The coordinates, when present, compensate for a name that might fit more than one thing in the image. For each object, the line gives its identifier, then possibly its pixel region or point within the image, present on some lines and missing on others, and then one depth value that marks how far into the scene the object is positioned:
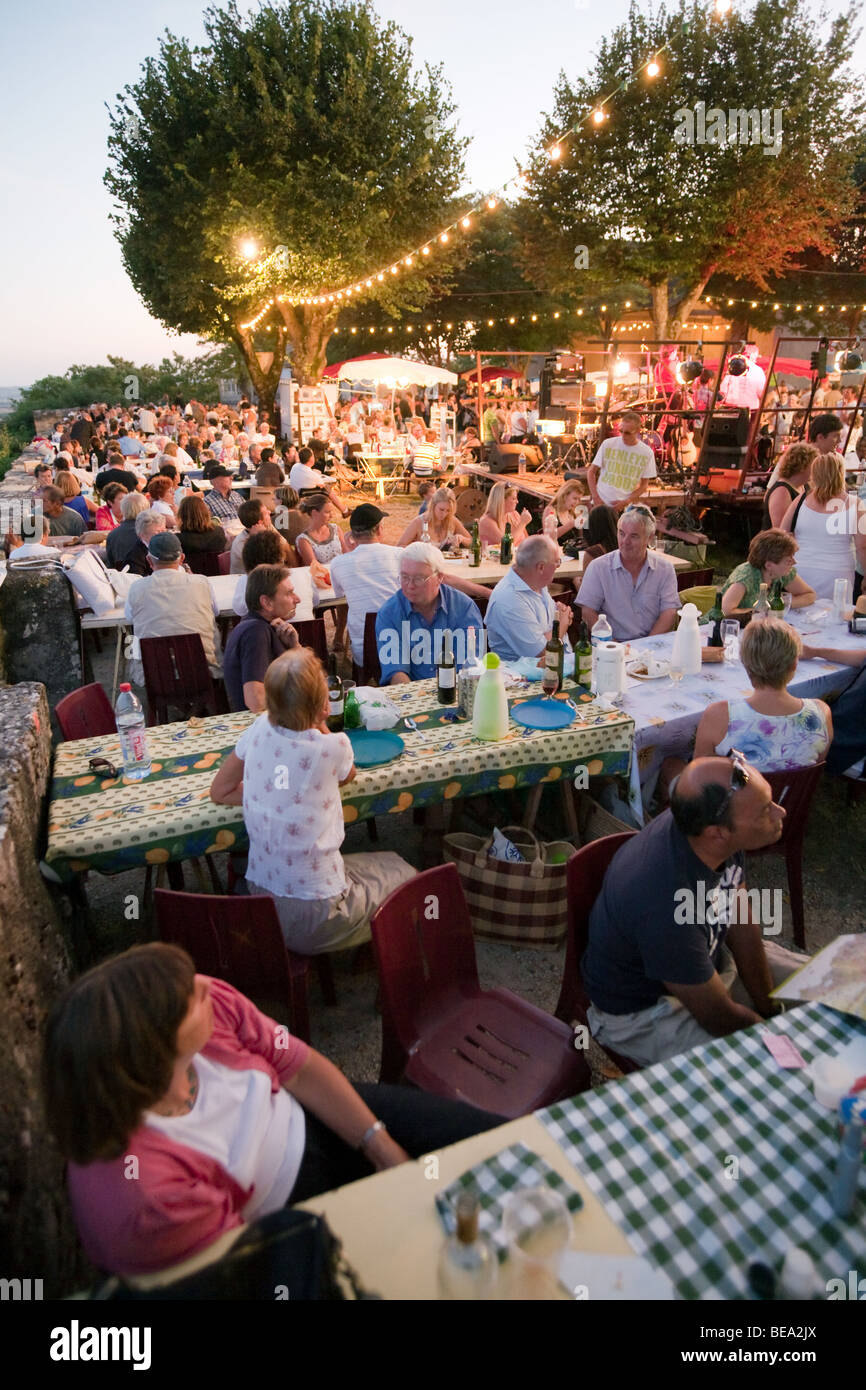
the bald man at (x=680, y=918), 2.28
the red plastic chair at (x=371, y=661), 5.48
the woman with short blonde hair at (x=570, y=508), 8.14
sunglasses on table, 3.42
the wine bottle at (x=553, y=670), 4.12
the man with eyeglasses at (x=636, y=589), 5.21
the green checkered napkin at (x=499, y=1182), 1.56
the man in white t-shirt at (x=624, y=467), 8.30
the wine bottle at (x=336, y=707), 3.66
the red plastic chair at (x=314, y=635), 5.15
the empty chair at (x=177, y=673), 5.05
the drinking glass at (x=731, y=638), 4.65
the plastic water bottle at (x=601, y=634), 4.48
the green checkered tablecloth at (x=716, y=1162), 1.50
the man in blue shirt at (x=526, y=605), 4.70
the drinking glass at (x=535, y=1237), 1.42
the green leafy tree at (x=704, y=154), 19.89
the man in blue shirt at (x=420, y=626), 4.71
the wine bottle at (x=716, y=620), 4.76
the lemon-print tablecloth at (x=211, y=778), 3.04
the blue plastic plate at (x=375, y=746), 3.45
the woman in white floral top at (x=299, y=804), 2.76
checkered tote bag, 3.41
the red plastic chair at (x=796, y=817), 3.38
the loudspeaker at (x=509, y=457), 15.07
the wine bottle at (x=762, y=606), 4.93
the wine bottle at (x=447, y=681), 4.09
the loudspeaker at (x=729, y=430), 12.15
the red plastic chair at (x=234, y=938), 2.51
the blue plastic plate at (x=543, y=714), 3.81
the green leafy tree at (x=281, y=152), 18.91
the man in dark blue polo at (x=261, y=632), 3.94
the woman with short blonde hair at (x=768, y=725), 3.49
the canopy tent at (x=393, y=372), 19.91
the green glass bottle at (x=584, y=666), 4.32
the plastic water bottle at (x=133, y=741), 3.44
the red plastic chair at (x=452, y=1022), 2.42
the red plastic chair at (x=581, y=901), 2.67
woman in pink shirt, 1.47
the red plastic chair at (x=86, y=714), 3.79
